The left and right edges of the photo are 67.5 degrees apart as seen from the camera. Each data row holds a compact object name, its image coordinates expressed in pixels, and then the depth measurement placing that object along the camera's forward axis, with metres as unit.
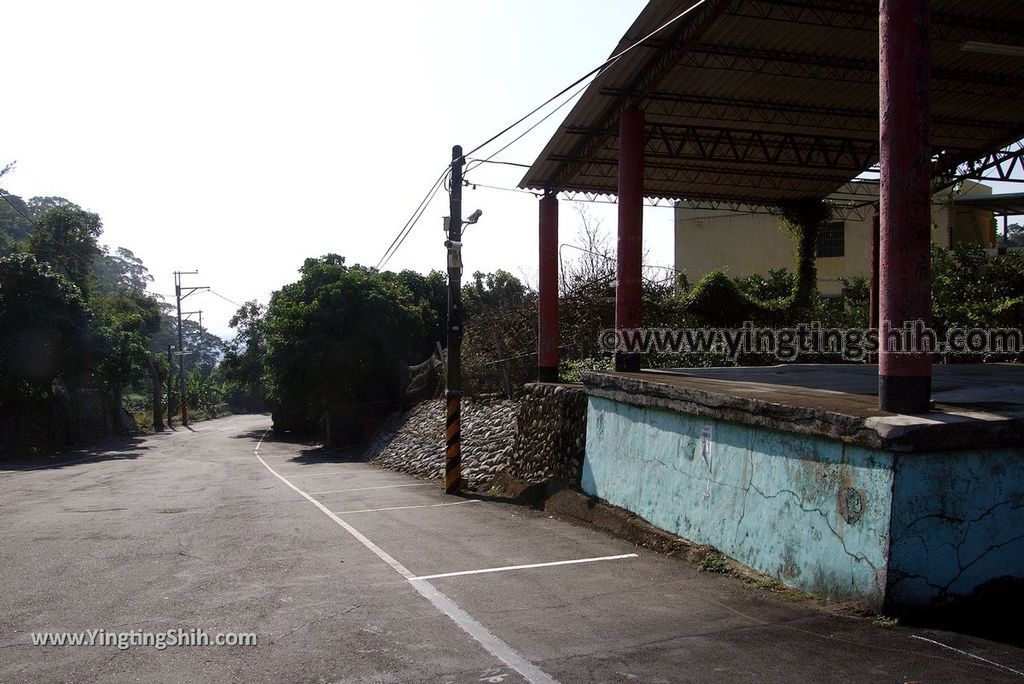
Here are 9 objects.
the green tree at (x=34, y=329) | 27.52
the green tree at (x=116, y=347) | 30.81
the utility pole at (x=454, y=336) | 14.57
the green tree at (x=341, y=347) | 29.17
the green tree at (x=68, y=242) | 42.06
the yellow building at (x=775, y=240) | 31.27
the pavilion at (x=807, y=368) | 5.56
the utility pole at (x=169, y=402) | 54.93
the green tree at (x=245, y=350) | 43.34
